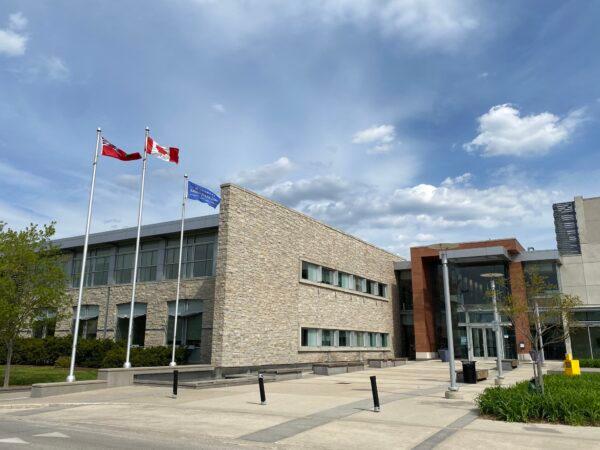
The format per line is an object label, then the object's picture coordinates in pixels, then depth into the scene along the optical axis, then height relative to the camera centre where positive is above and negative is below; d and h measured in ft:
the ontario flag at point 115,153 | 74.54 +28.60
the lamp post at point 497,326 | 71.20 +2.48
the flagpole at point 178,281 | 90.90 +11.26
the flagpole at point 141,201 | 82.48 +23.44
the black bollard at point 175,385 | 57.62 -5.20
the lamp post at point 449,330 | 54.19 +1.19
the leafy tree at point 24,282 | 67.77 +8.21
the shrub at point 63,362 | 97.25 -4.32
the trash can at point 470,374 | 71.97 -4.78
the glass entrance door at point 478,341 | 140.46 -0.22
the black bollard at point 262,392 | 50.49 -5.20
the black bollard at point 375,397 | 43.81 -5.02
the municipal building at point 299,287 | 91.50 +12.41
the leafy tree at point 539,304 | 60.52 +4.93
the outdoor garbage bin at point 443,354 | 133.39 -3.56
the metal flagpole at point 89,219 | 66.94 +17.35
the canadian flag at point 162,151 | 82.30 +31.91
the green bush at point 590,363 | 108.27 -4.81
